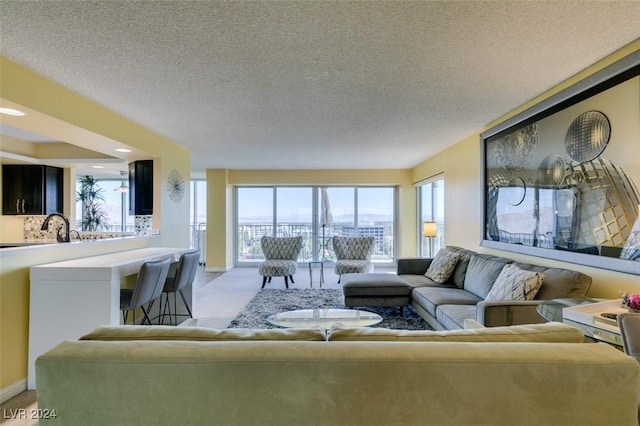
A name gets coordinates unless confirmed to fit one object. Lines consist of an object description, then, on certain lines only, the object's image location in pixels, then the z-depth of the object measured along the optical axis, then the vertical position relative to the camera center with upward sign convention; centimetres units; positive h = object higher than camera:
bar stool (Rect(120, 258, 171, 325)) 278 -61
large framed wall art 214 +32
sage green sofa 109 -56
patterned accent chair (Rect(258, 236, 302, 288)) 641 -65
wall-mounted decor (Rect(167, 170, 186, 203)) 479 +44
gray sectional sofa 236 -71
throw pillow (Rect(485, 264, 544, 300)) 256 -56
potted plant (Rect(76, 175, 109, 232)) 741 +24
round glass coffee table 300 -97
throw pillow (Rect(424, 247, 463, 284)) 409 -64
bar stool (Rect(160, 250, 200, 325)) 354 -66
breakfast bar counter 254 -67
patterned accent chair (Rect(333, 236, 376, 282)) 642 -66
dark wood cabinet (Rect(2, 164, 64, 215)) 525 +42
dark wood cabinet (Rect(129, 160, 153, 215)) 454 +38
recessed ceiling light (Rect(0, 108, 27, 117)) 252 +80
